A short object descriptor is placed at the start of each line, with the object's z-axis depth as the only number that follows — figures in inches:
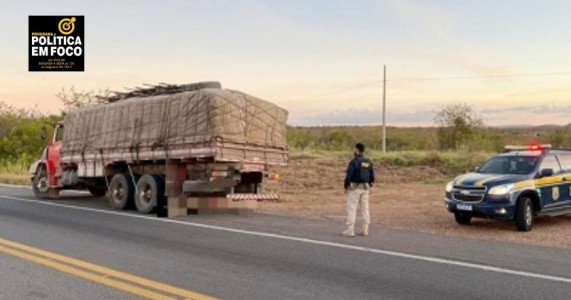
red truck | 552.1
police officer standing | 447.2
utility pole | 1563.2
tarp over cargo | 549.3
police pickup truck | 494.9
